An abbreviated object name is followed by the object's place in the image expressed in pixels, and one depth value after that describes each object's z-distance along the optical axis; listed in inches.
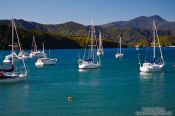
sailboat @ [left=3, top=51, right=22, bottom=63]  3547.3
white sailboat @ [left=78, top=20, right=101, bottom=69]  2489.3
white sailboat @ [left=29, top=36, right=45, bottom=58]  4507.8
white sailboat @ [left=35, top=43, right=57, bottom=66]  3004.4
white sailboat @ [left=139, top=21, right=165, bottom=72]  2191.1
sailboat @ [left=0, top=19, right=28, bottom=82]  1610.8
